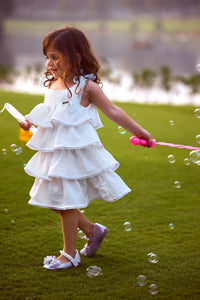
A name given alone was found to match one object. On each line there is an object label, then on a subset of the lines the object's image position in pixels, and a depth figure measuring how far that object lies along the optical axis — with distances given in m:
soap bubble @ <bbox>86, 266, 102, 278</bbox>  3.44
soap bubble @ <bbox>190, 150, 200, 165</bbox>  3.71
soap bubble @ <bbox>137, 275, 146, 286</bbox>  3.36
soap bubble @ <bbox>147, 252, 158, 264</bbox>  3.55
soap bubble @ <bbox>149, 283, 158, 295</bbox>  3.32
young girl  3.40
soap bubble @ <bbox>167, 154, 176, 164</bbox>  3.91
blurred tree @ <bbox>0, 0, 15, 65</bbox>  17.82
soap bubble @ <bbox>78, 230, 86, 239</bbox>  3.77
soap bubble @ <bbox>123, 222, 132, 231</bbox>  3.71
